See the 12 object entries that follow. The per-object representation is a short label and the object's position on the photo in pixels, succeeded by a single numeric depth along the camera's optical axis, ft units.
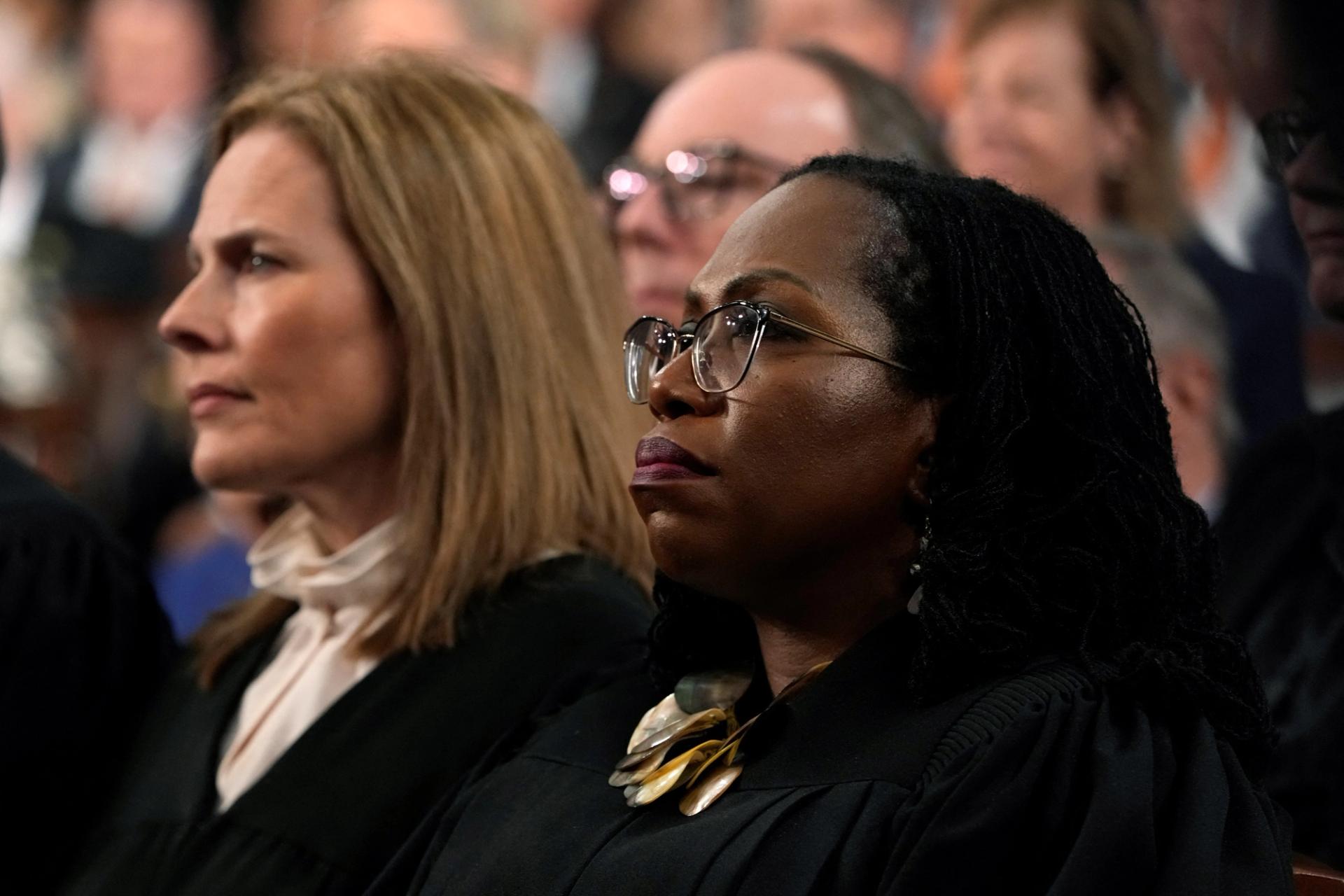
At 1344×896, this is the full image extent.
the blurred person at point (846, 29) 23.40
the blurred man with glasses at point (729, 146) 20.29
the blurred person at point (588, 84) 27.25
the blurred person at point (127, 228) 35.32
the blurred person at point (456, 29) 30.19
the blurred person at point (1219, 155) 17.53
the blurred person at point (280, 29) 34.22
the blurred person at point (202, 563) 27.98
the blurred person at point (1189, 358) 18.21
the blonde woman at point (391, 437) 14.06
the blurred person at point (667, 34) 25.76
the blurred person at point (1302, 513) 13.76
